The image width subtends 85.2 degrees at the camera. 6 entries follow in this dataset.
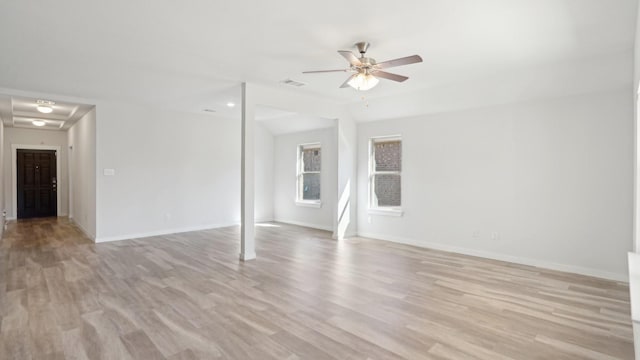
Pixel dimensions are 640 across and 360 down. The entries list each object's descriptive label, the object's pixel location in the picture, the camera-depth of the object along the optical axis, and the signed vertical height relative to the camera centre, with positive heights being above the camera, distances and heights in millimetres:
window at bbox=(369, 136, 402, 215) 6555 -4
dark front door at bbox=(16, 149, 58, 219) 9305 -248
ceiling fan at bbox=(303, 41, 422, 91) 3270 +1079
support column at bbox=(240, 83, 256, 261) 5070 -8
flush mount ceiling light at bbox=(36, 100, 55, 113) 6013 +1231
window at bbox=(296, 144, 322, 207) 8289 +14
